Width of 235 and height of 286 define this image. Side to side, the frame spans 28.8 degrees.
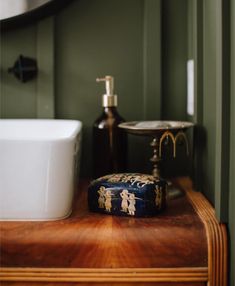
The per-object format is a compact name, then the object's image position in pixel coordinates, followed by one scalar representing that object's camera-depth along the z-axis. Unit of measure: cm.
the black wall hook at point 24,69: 111
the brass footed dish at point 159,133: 91
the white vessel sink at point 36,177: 75
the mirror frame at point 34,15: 108
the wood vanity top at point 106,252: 73
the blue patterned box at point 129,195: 79
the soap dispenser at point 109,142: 104
